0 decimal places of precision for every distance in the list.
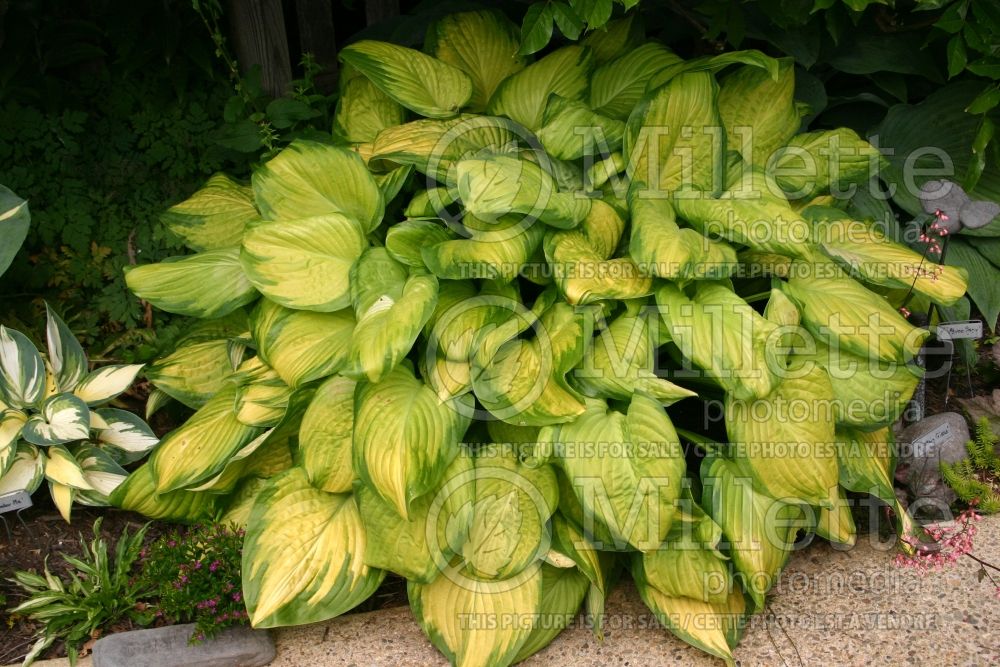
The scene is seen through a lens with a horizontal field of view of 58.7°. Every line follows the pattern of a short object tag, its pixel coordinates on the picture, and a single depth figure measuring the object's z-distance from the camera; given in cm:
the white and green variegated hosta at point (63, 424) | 230
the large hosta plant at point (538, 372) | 203
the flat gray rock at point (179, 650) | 202
